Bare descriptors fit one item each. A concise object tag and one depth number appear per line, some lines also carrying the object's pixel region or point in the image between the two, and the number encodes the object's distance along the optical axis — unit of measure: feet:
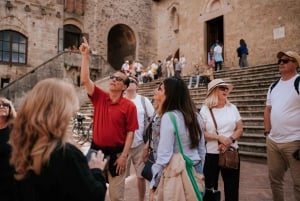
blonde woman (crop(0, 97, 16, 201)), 5.20
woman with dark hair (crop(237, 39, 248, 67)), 39.38
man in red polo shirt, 8.47
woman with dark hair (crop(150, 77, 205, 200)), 6.57
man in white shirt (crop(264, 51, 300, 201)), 8.54
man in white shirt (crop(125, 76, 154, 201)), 10.64
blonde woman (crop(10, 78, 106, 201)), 4.06
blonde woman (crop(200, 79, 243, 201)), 9.02
